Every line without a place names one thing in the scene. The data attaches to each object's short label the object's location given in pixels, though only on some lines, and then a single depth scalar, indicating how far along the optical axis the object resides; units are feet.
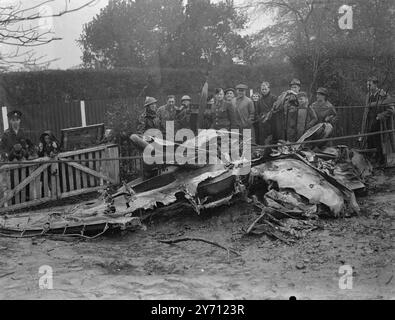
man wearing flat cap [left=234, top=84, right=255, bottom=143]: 33.83
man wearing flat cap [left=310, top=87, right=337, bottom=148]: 30.30
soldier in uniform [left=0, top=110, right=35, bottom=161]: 28.81
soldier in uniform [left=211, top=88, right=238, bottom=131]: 33.96
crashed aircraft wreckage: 21.53
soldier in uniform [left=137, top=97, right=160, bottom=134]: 32.42
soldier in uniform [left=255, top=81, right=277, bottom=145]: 33.73
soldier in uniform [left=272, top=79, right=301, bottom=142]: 31.04
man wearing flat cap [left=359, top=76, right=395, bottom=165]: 31.73
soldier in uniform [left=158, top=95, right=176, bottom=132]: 34.69
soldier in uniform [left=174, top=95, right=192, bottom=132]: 34.00
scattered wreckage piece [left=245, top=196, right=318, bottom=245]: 20.10
